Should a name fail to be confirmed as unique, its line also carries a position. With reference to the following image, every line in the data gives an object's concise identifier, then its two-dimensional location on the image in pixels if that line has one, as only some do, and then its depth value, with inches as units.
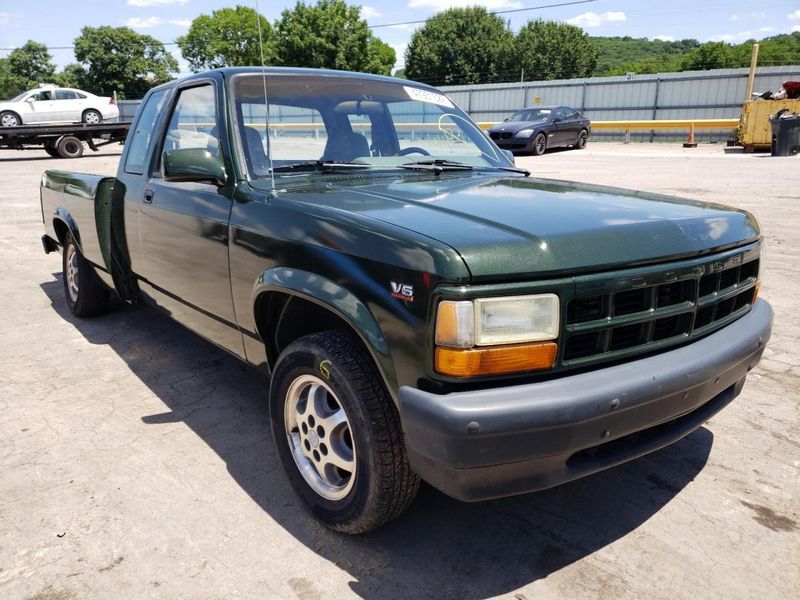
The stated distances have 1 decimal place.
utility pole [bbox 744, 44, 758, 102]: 928.3
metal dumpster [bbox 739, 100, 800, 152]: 732.0
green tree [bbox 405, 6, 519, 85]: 2787.9
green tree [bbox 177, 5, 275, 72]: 3002.0
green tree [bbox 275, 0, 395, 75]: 2263.8
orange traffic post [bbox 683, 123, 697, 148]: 923.4
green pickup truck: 74.0
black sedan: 780.6
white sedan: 965.8
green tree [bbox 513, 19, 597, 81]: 2965.1
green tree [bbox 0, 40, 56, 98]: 3826.3
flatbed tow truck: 820.1
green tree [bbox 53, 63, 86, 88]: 3120.1
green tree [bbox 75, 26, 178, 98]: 2979.8
